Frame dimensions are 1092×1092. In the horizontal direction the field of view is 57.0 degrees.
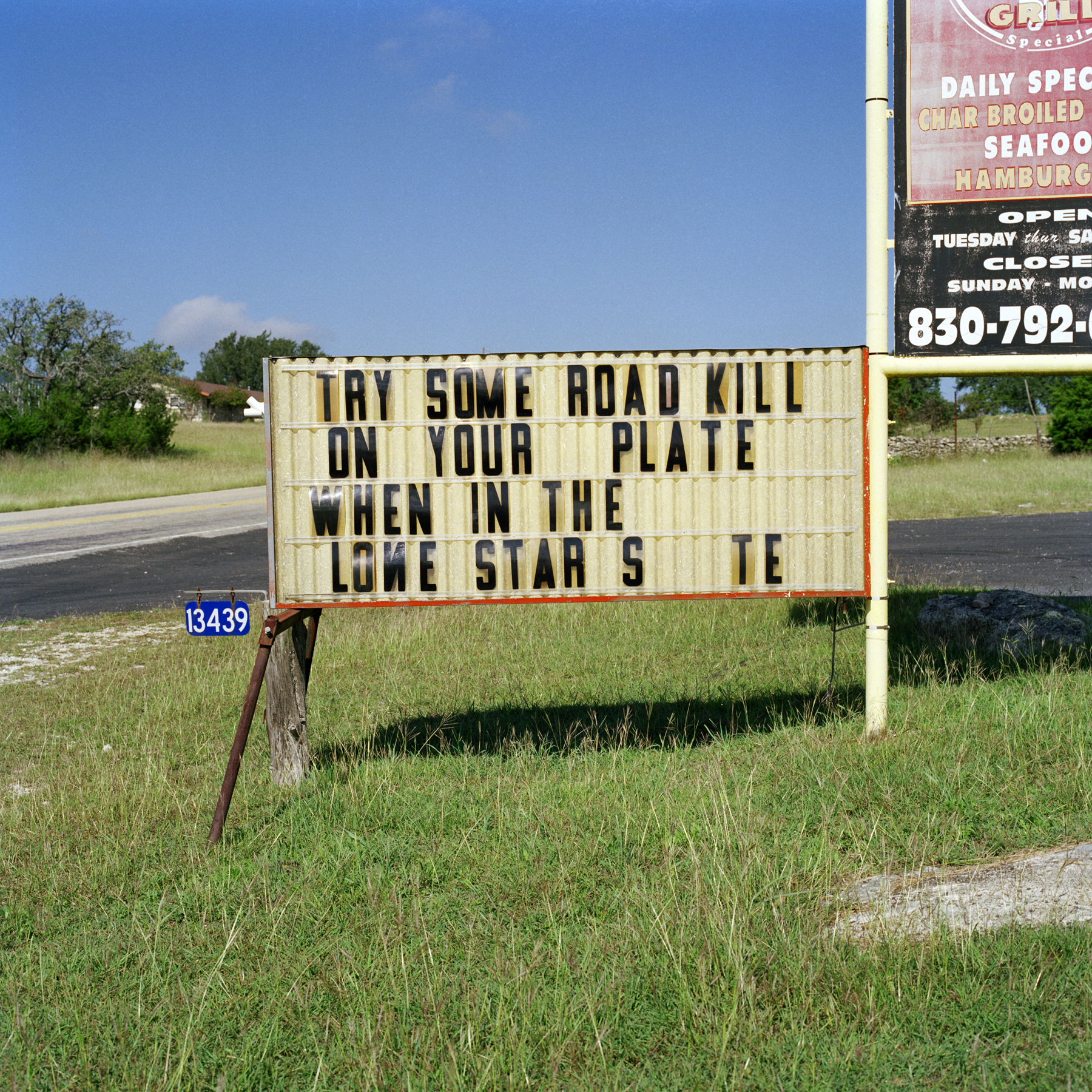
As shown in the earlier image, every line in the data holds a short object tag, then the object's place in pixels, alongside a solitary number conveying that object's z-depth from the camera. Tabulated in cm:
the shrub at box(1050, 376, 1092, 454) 3716
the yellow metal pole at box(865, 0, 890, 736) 645
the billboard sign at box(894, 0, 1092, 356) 645
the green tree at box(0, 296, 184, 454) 4369
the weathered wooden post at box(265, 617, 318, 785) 608
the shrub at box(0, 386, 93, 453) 3831
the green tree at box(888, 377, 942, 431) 4806
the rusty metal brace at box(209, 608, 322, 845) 519
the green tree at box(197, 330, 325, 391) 12912
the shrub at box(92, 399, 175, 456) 4294
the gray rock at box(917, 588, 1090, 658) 850
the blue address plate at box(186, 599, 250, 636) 573
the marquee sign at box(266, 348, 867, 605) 609
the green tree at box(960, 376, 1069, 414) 7019
